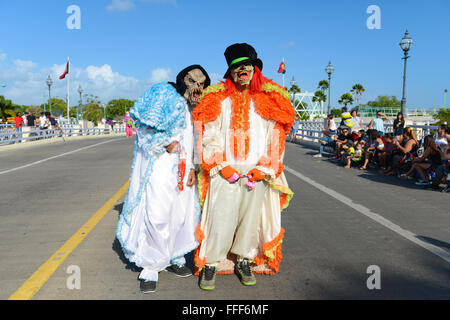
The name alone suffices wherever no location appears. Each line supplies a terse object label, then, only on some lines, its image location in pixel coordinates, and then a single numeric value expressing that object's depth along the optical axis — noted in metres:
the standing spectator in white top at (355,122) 15.61
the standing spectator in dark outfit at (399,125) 12.29
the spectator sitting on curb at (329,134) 15.91
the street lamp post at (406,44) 16.08
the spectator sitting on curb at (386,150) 11.58
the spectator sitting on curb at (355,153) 12.95
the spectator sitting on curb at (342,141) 14.25
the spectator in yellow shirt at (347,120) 15.20
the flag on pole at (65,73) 39.37
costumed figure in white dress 3.72
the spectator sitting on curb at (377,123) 14.86
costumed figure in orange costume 3.66
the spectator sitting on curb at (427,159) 9.57
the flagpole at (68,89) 41.33
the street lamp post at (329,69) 26.41
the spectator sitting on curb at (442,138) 9.80
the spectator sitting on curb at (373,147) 12.19
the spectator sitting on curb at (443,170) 8.97
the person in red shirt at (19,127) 23.92
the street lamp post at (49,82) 38.62
